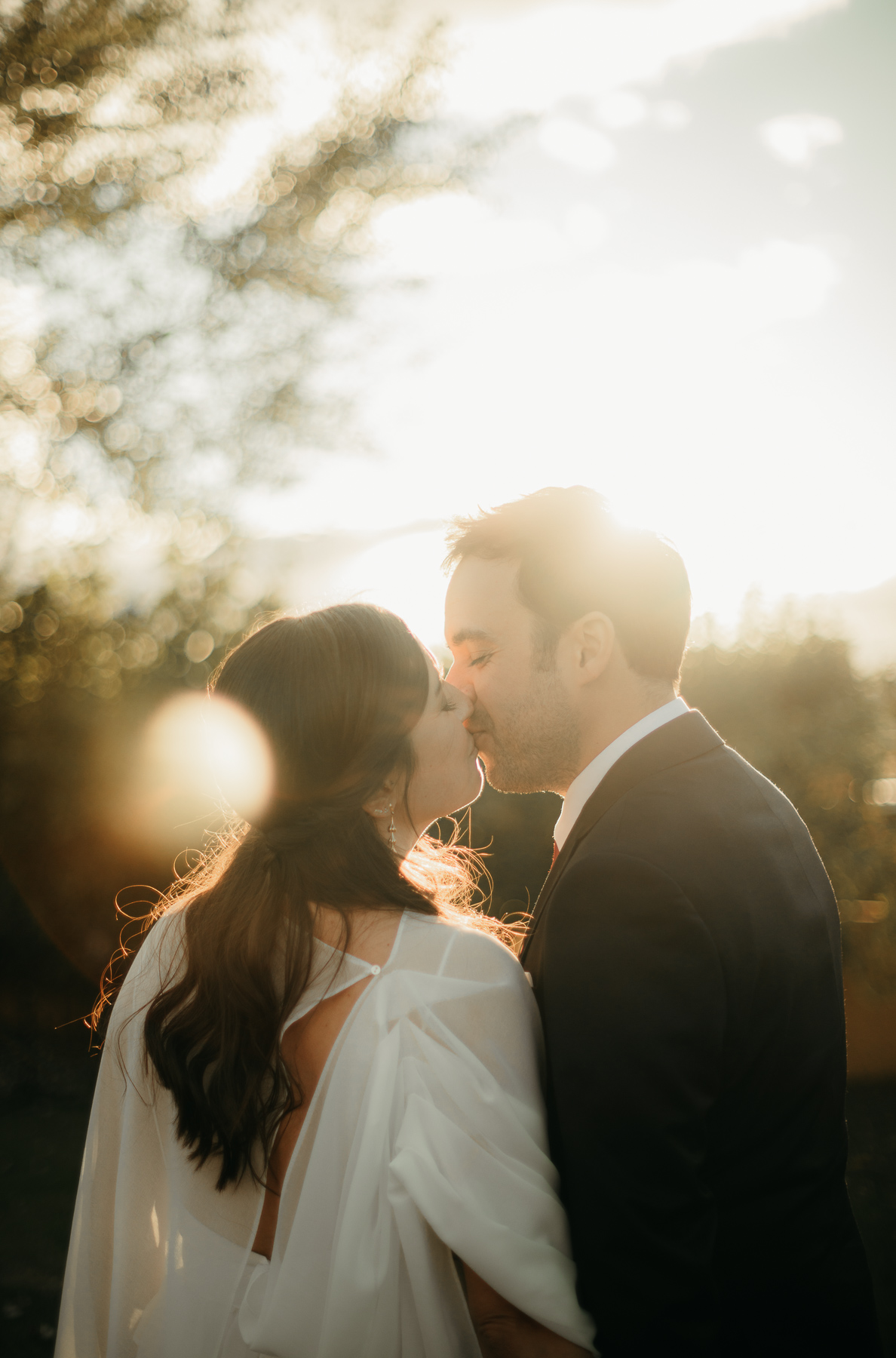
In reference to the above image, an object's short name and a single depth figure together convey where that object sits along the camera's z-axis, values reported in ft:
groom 3.46
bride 3.56
